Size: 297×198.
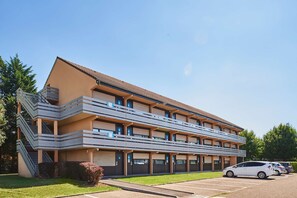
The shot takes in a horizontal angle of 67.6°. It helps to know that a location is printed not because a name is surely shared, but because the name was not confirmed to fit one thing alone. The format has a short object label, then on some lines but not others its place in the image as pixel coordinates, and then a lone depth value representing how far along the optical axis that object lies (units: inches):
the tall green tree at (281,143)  1703.3
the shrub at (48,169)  680.4
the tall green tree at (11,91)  1065.4
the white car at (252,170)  799.3
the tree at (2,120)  825.9
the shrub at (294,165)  1291.1
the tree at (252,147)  1828.5
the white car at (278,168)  980.8
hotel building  705.9
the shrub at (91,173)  557.6
